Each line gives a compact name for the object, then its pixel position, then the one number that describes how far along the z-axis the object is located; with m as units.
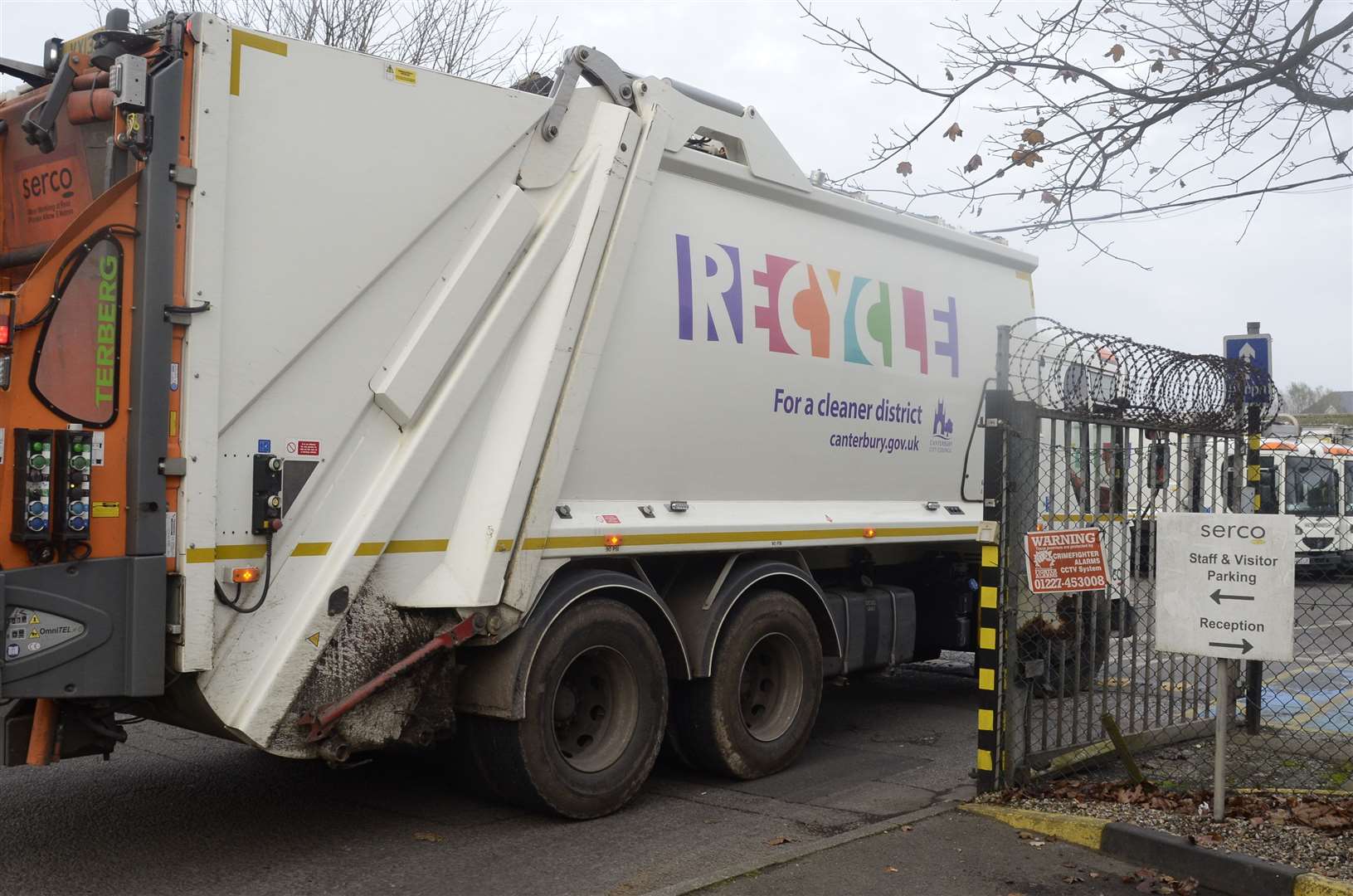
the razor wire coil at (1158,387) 6.82
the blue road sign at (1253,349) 9.25
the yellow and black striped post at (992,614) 6.27
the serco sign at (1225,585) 5.38
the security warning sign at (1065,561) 6.08
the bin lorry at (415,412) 4.76
